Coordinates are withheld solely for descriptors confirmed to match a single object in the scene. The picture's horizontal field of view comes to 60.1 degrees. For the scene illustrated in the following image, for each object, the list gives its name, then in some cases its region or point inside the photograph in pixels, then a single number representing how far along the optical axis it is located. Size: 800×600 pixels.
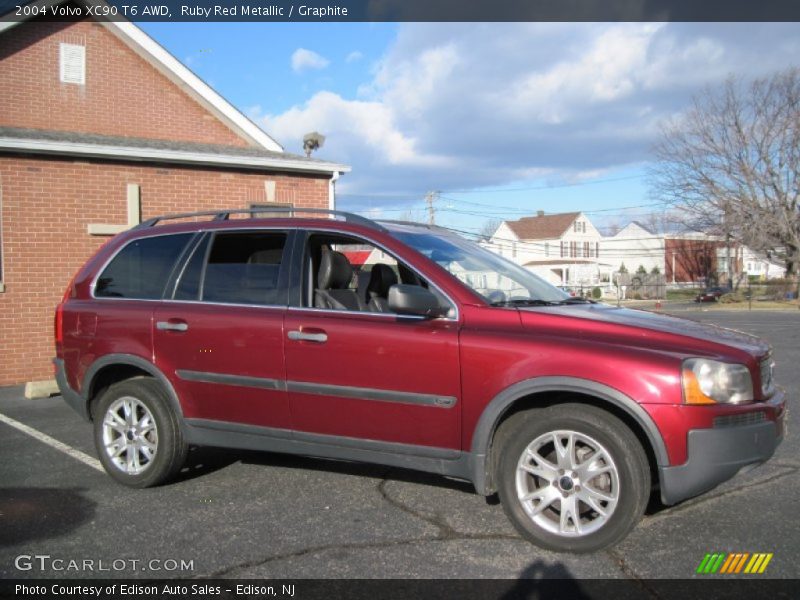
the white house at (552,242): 64.31
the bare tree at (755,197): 39.16
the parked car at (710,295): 45.50
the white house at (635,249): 70.19
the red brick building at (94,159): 9.95
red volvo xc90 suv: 3.50
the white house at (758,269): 76.82
